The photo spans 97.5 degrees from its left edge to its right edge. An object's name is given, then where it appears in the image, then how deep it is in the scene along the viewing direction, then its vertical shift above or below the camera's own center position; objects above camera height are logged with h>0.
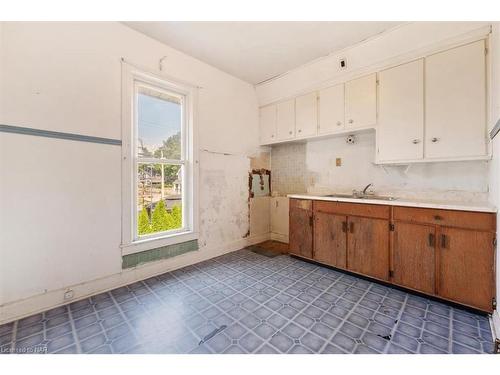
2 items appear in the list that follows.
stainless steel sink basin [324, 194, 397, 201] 2.88 -0.15
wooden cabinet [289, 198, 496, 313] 1.89 -0.64
